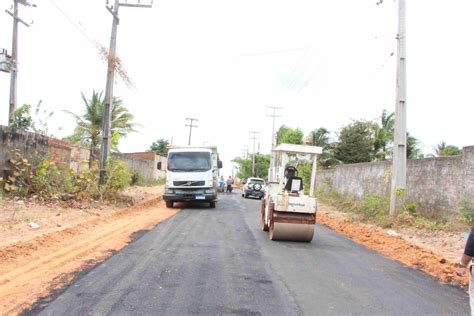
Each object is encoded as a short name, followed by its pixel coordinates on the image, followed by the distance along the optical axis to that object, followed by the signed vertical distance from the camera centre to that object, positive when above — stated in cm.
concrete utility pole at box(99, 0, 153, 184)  1964 +304
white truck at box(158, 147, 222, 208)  2122 -8
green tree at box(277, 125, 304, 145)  4603 +432
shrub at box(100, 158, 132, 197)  1922 -31
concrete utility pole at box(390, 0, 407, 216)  1606 +197
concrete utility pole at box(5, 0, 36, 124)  2450 +574
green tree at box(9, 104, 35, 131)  1728 +175
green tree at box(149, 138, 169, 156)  7389 +418
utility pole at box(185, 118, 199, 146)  7072 +720
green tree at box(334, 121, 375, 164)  4103 +337
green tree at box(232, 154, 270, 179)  7806 +191
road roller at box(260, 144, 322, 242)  1154 -57
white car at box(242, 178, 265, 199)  3525 -90
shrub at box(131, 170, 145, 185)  3722 -55
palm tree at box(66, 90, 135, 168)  2403 +277
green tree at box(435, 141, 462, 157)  4263 +342
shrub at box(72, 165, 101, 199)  1800 -62
